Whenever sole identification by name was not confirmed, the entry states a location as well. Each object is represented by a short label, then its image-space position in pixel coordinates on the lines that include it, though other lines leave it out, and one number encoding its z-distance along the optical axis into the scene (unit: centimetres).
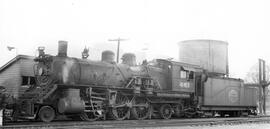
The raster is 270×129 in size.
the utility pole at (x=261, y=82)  2472
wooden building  2044
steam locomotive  1280
